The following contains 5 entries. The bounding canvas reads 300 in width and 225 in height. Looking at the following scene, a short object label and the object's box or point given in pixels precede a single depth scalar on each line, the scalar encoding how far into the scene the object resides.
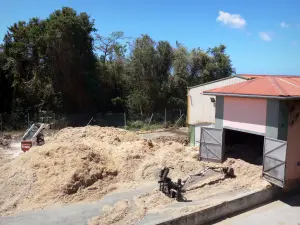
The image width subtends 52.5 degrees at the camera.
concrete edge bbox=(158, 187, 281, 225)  9.33
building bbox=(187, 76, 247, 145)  18.03
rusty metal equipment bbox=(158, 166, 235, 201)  10.51
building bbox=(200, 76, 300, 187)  11.69
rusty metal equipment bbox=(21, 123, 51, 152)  16.95
